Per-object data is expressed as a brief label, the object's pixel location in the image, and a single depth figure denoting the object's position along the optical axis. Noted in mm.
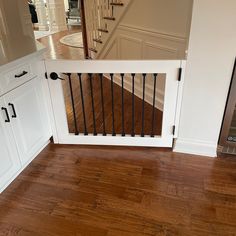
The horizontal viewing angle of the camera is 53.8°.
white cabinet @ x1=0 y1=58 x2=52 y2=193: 1690
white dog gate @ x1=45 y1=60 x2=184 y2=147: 1888
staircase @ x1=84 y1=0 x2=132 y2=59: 3309
